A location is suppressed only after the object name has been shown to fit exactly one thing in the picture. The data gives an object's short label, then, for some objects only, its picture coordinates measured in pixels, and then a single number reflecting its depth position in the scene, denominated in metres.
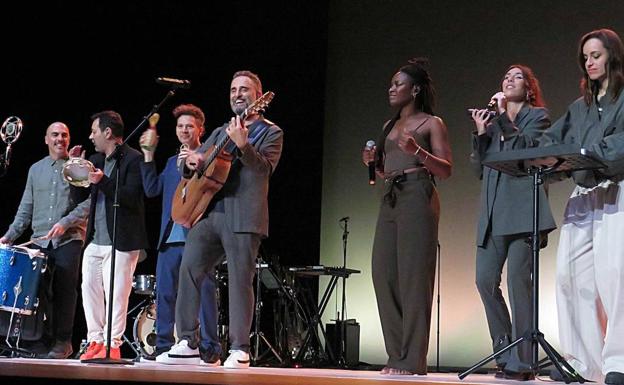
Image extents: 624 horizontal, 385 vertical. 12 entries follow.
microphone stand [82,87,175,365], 4.64
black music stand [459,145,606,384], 3.59
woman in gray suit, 4.32
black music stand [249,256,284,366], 7.30
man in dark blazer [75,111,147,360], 5.92
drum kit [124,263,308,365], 7.45
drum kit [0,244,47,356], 6.08
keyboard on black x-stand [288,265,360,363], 7.43
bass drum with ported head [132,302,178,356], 7.80
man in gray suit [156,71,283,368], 4.78
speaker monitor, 7.77
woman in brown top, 4.40
